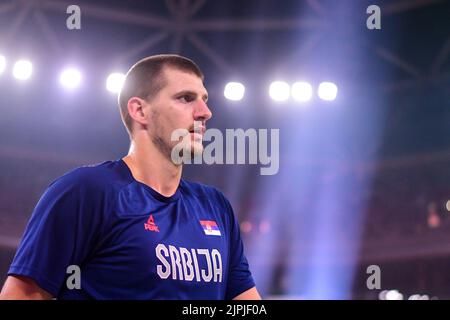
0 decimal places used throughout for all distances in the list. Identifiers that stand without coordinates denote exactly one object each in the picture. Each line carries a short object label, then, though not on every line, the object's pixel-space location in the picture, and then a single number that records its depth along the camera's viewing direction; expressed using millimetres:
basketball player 4020
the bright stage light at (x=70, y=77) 19375
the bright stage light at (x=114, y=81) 19187
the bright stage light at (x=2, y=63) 18062
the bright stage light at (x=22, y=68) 19000
